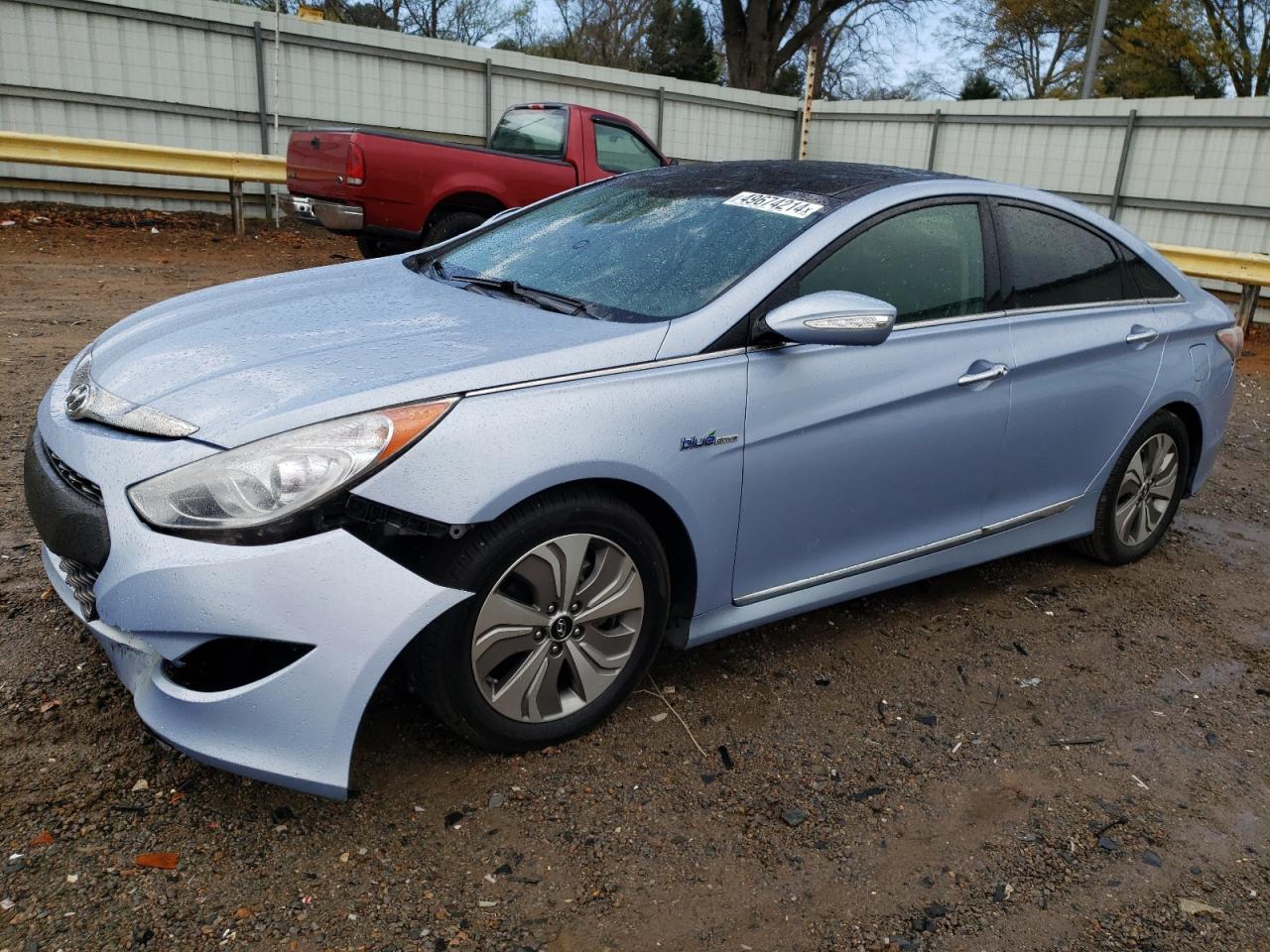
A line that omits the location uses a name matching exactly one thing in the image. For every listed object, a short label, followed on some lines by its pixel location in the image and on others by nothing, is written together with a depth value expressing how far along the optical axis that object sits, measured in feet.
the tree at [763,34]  85.71
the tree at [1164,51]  89.25
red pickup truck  29.73
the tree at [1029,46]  110.73
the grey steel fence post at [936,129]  54.29
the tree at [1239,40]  87.10
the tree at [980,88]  103.81
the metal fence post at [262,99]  42.14
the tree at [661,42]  110.63
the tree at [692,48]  110.73
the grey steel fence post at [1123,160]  45.68
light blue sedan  7.43
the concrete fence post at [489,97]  47.57
